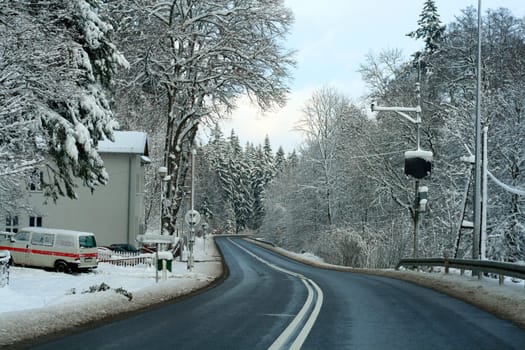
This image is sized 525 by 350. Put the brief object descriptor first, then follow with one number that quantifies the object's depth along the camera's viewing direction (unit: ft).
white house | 149.59
